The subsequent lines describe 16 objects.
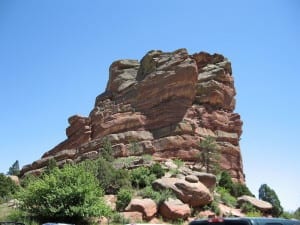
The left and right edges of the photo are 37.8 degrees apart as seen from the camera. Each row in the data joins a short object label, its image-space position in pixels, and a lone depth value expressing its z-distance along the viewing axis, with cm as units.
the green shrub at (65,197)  2914
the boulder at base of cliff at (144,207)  3253
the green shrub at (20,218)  2914
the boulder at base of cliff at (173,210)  3378
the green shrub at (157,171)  4425
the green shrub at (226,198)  4273
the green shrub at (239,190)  5241
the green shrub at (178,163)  5599
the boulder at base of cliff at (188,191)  3688
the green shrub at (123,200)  3444
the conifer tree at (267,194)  6919
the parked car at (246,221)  697
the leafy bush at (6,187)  5105
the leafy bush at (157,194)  3504
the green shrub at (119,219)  3047
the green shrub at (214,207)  3741
